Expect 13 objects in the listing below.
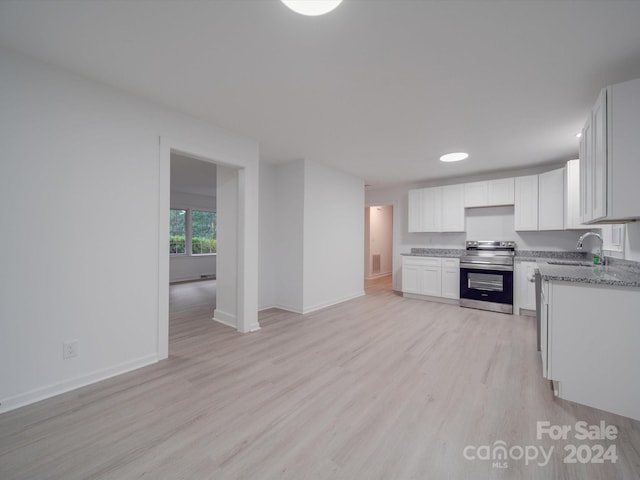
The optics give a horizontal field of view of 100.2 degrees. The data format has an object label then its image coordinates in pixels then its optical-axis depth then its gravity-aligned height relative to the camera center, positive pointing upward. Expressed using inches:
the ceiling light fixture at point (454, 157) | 153.6 +48.7
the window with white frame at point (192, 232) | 309.7 +7.7
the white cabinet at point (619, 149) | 69.6 +24.3
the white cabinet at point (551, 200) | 159.0 +24.2
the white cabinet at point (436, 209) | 199.9 +23.7
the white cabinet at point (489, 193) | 178.9 +32.6
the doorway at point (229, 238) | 102.0 +0.1
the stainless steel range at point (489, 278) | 166.1 -24.5
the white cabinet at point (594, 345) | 70.1 -29.1
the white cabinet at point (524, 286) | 159.8 -28.1
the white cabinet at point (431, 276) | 187.9 -27.3
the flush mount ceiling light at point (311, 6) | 54.1 +47.9
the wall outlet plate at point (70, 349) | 80.0 -33.6
